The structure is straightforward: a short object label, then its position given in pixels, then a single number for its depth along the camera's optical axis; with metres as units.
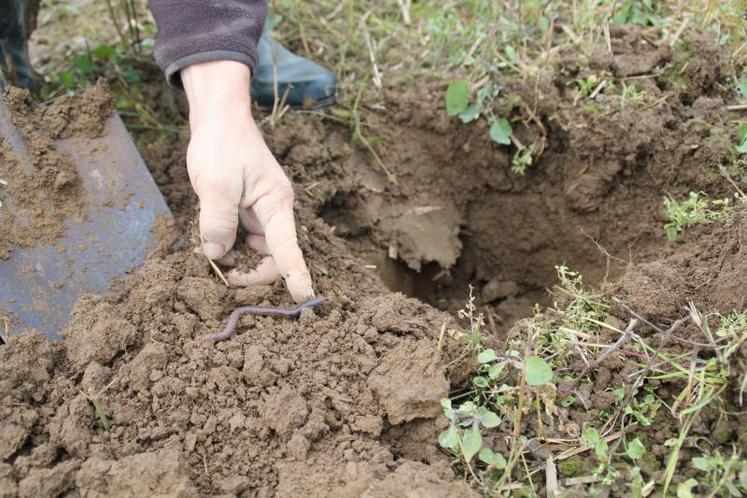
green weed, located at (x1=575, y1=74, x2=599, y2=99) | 1.14
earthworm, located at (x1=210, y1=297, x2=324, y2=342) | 0.95
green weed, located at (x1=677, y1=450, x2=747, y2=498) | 0.83
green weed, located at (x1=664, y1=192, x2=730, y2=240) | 1.03
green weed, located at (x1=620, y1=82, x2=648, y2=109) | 1.12
